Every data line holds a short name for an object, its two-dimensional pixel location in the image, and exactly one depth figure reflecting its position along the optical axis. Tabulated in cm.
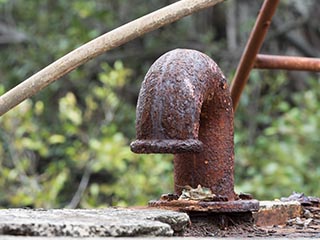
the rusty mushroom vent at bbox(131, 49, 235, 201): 290
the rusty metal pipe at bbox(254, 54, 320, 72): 417
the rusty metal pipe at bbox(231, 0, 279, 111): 390
